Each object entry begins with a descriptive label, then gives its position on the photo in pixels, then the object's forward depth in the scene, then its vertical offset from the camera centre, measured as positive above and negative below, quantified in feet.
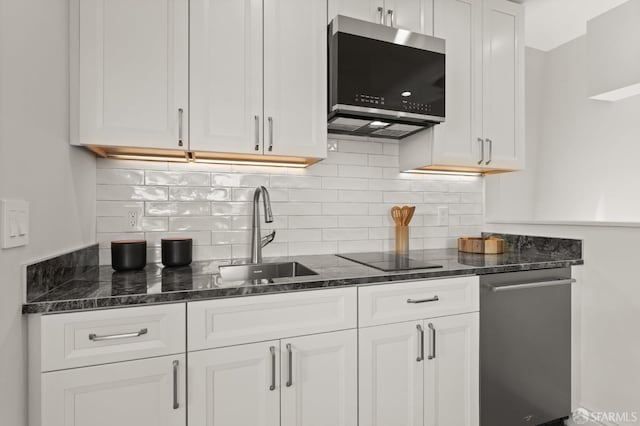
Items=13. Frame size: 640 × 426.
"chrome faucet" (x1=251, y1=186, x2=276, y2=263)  6.00 -0.22
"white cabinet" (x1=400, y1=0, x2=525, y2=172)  6.61 +2.45
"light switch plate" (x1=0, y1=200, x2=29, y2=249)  2.99 -0.10
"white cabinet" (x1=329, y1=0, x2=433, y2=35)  5.85 +3.61
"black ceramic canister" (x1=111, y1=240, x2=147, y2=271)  5.03 -0.64
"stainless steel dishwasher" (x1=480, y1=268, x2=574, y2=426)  5.54 -2.28
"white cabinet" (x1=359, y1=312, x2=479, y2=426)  4.81 -2.37
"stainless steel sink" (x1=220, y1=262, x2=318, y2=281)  5.78 -1.02
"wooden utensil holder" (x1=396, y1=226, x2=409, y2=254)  7.14 -0.55
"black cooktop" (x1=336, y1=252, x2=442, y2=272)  5.28 -0.83
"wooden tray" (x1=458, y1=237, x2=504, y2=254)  7.07 -0.67
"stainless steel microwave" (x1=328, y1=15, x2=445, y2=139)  5.55 +2.35
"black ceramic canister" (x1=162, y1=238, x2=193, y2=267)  5.36 -0.62
